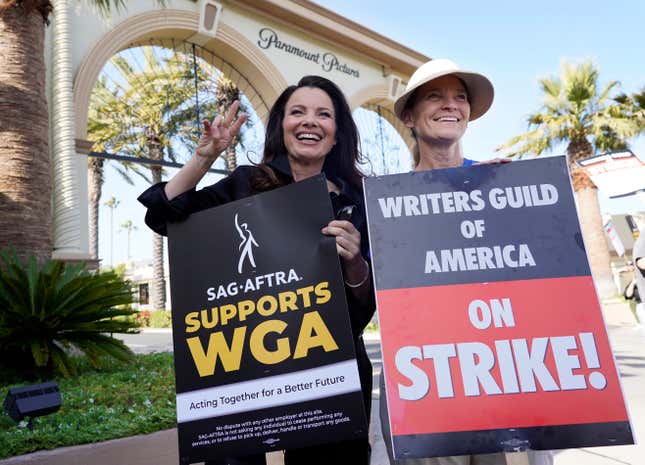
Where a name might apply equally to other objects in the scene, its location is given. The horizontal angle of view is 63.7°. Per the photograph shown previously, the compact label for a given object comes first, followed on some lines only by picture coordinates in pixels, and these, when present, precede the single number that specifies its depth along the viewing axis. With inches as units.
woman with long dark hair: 69.0
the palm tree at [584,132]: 803.4
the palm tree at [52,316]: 211.2
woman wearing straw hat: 79.0
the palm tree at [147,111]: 754.8
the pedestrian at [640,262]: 169.9
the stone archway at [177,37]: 405.7
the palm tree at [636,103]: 757.3
